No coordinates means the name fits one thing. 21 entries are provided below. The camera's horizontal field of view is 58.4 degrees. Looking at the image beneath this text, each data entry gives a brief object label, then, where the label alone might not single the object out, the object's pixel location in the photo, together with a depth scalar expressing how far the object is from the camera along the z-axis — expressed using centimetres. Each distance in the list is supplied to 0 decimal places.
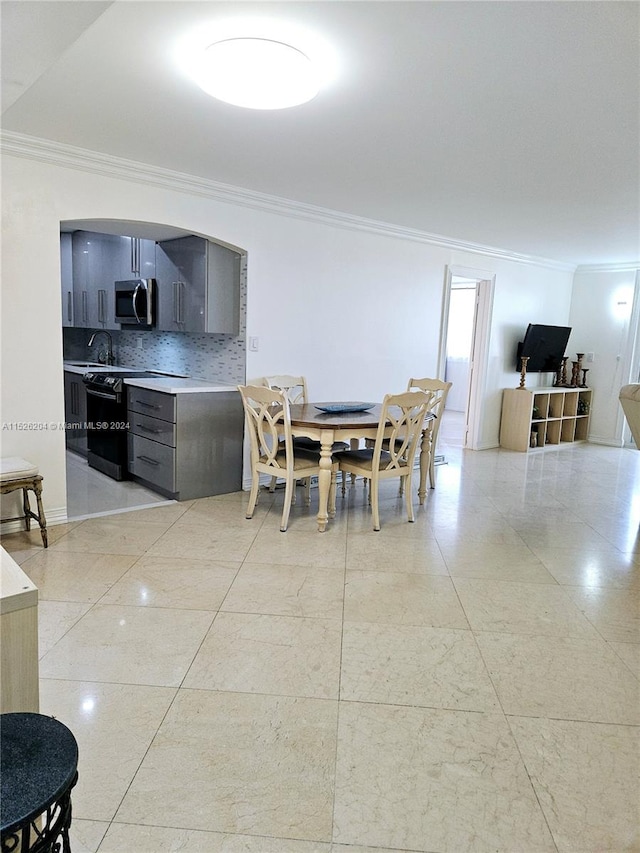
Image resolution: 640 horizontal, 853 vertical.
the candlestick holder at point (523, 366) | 705
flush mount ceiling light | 212
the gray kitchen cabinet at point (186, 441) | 427
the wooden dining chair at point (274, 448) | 376
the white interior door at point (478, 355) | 664
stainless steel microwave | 501
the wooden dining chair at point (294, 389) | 441
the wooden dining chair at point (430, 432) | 463
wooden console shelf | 694
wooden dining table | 373
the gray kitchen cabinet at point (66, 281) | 587
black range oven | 478
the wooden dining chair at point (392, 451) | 382
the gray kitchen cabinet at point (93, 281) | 550
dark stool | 89
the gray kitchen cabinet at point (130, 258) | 505
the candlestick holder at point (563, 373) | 758
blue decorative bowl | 422
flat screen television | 702
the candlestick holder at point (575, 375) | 759
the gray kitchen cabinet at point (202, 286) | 443
